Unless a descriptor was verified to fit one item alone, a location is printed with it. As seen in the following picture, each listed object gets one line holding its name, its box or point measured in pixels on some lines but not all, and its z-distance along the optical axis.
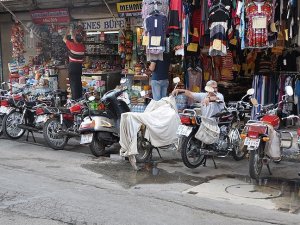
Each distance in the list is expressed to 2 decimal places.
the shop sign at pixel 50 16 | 14.52
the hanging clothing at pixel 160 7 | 10.31
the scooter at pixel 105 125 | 9.07
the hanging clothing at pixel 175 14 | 10.12
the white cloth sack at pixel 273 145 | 7.30
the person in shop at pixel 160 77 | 10.86
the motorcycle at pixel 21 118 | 10.59
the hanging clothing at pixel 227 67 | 11.89
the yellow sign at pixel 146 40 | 10.35
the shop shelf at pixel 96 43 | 14.17
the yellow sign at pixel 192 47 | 10.72
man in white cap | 8.34
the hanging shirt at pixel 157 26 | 10.22
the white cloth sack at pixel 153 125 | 8.04
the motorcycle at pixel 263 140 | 7.09
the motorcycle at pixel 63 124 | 9.79
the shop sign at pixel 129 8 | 12.65
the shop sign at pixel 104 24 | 13.48
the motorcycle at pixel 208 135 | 7.79
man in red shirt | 12.89
